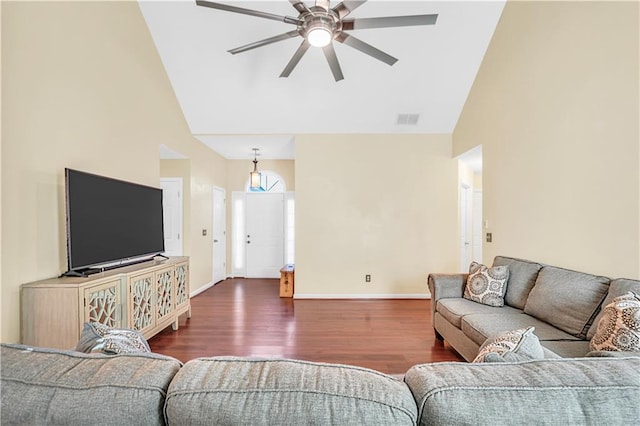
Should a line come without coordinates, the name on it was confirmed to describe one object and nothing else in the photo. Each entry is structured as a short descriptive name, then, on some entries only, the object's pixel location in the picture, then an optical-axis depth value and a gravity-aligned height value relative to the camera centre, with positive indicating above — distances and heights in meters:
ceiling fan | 2.44 +1.52
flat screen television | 2.47 -0.07
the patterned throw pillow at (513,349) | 0.99 -0.47
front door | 6.91 -0.43
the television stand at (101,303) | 2.24 -0.72
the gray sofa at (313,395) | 0.68 -0.41
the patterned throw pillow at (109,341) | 1.08 -0.47
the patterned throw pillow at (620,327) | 1.62 -0.63
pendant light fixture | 5.73 +0.61
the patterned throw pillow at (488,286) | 2.99 -0.73
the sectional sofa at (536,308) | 2.12 -0.81
